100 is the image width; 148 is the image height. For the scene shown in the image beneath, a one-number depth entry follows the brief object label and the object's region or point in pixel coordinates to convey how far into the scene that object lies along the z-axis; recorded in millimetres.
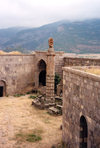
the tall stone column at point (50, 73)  14604
